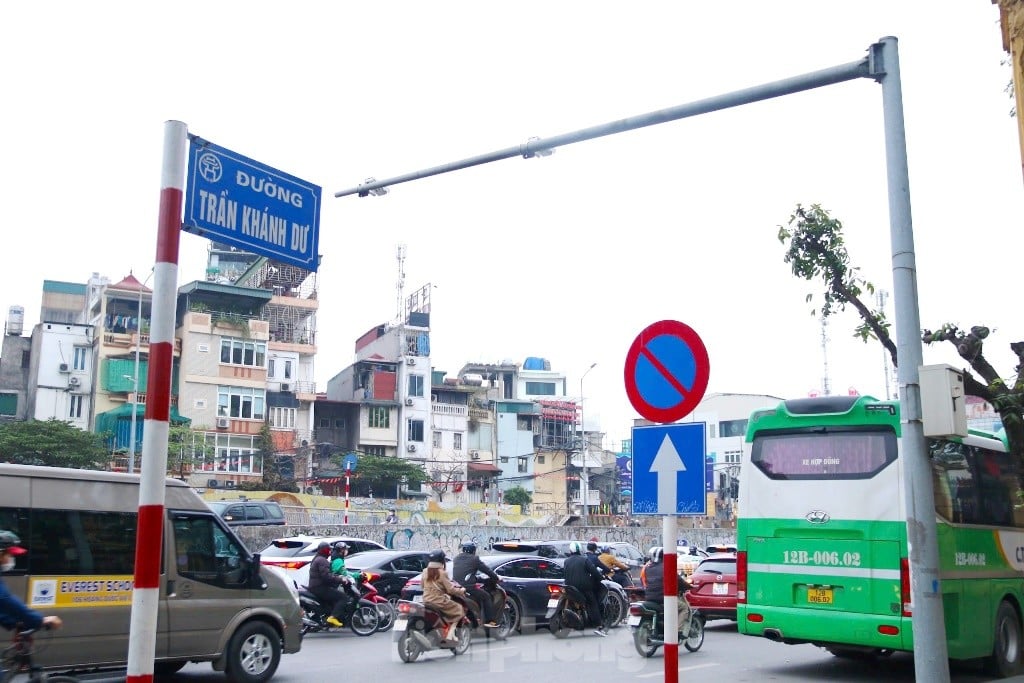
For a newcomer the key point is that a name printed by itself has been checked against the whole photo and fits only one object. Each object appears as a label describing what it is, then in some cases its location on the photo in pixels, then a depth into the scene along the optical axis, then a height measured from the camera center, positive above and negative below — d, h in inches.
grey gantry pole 295.0 +29.6
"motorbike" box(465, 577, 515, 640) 614.9 -69.3
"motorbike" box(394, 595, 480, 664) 509.4 -74.1
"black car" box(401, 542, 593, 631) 657.6 -63.1
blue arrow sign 228.5 +5.8
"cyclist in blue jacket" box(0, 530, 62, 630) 269.7 -34.7
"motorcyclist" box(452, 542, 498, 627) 590.2 -49.2
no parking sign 230.1 +29.6
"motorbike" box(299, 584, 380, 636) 617.9 -79.4
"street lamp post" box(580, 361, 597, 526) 2013.3 +7.7
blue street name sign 174.4 +54.3
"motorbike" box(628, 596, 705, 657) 534.0 -74.8
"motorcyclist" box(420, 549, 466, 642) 524.7 -56.2
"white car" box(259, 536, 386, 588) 735.7 -49.9
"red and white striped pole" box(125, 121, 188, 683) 155.5 +8.8
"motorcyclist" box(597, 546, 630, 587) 697.0 -56.0
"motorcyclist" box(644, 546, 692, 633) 538.0 -55.2
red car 692.1 -68.2
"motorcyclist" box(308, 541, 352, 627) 615.8 -63.5
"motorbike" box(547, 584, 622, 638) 619.2 -76.1
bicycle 276.8 -48.2
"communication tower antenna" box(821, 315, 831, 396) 3043.8 +417.9
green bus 423.5 -19.2
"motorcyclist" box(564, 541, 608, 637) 618.8 -55.1
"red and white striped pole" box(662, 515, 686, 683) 216.5 -24.8
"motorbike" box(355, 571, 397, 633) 648.4 -76.5
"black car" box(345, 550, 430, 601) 746.8 -57.8
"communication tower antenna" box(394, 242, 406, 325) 2802.7 +619.8
